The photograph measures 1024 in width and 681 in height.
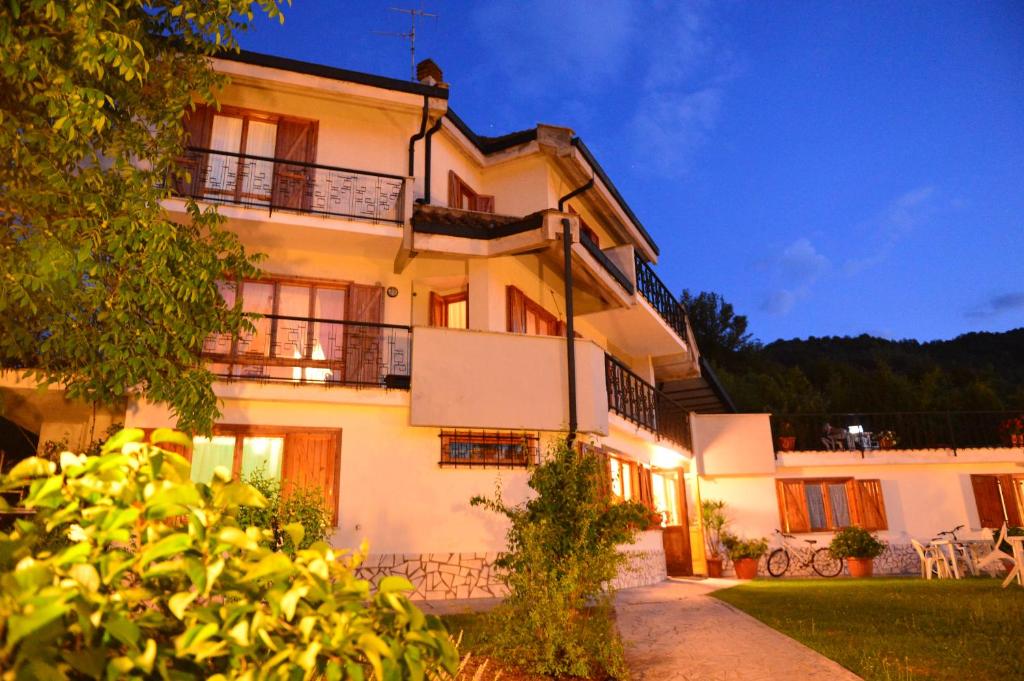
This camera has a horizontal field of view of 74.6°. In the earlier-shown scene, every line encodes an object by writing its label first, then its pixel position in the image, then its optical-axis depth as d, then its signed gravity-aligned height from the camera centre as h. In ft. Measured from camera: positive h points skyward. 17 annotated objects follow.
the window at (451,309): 47.65 +15.56
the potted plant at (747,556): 59.31 -2.15
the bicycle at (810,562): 61.57 -2.87
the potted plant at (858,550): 59.62 -1.82
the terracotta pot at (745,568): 59.26 -3.16
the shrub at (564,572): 18.40 -1.14
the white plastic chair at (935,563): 52.34 -2.73
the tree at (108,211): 20.35 +11.32
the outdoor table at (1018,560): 38.73 -1.89
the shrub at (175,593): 4.12 -0.35
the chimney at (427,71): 55.11 +36.89
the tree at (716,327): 135.33 +40.47
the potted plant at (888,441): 72.08 +9.08
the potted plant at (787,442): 69.82 +8.77
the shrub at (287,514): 25.64 +0.95
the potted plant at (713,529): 61.52 +0.21
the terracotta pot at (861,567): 59.52 -3.29
